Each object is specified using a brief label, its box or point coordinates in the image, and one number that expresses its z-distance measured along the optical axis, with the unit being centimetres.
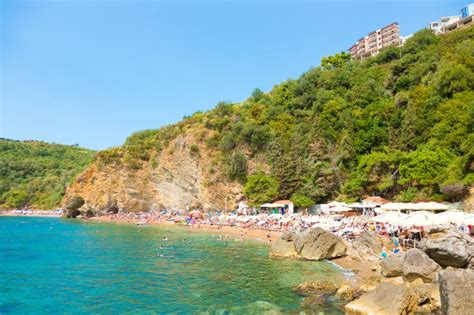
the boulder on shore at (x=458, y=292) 827
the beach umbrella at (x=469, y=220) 1755
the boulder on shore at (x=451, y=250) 1386
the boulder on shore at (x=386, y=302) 1066
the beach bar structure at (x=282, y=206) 4141
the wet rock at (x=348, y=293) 1307
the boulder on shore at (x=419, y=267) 1314
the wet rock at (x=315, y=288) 1411
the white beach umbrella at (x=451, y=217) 1797
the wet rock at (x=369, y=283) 1338
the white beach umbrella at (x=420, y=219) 1862
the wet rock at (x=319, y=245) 2152
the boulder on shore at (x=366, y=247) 2025
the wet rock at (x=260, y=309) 1196
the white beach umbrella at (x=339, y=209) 3123
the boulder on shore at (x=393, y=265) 1457
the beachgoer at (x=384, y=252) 1894
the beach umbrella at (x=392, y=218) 2033
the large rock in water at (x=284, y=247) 2283
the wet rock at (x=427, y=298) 1116
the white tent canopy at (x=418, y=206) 2400
